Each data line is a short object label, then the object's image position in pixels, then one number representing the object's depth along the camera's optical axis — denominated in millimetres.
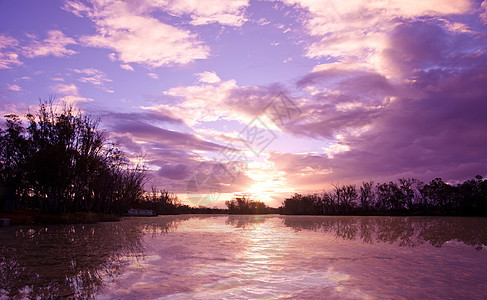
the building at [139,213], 63250
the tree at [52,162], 27484
